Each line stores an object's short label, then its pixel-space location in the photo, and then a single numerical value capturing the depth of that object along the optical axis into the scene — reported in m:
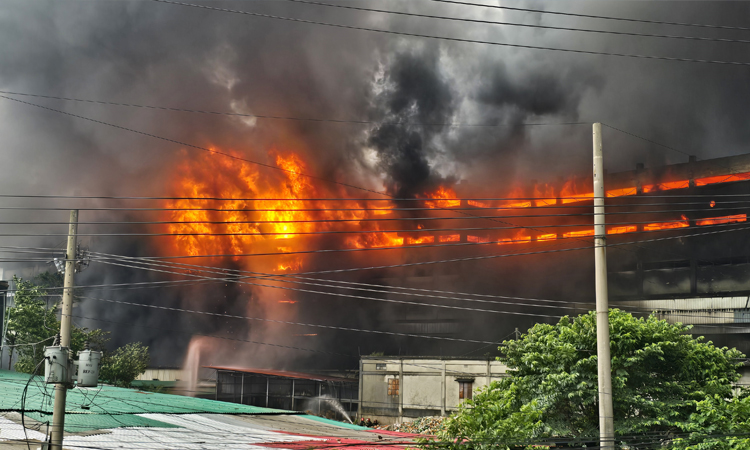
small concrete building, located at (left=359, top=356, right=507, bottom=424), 46.41
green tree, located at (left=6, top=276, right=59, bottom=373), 45.41
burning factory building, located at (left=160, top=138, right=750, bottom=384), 56.91
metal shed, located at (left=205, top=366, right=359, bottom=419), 52.00
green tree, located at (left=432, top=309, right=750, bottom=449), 19.89
